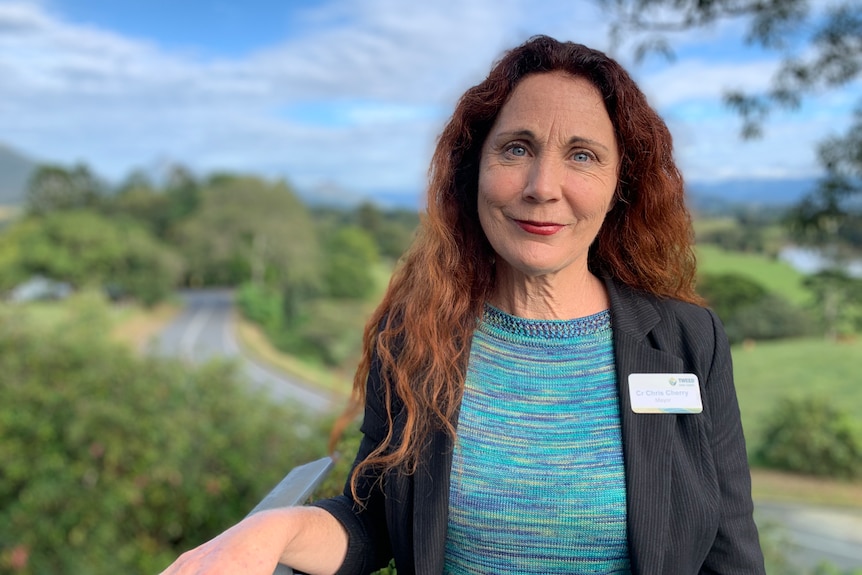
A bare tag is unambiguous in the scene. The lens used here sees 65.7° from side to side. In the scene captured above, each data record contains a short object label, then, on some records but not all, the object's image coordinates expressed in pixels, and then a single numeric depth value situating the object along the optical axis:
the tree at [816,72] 3.90
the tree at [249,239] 29.28
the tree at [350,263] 29.86
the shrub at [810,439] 7.89
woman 1.21
